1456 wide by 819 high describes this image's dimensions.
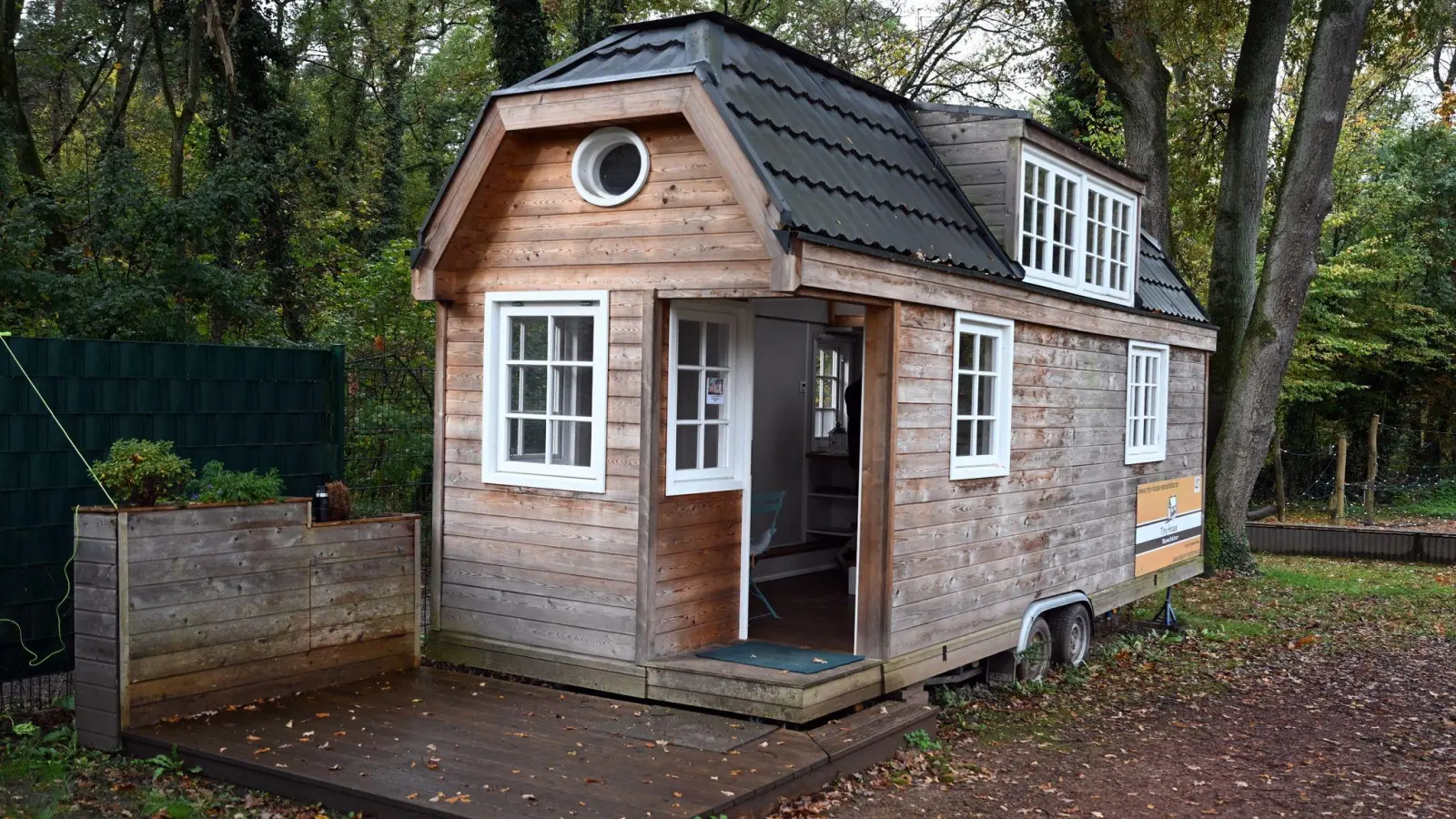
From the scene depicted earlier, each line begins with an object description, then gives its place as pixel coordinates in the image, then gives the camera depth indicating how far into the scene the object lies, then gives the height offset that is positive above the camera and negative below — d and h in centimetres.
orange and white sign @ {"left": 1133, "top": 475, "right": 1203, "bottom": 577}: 1131 -135
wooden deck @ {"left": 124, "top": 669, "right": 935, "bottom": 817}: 542 -189
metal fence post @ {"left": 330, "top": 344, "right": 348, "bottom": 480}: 888 -23
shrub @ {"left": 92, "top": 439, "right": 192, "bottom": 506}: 642 -57
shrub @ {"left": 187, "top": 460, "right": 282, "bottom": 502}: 684 -69
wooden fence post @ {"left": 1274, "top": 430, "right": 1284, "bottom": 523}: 2064 -157
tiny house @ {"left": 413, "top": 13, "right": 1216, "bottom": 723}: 695 +8
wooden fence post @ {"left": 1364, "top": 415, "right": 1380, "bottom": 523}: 2022 -133
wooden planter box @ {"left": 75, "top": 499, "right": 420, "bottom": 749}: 627 -135
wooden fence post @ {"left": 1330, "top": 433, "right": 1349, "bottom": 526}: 2038 -165
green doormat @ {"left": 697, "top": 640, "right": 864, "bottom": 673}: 702 -166
